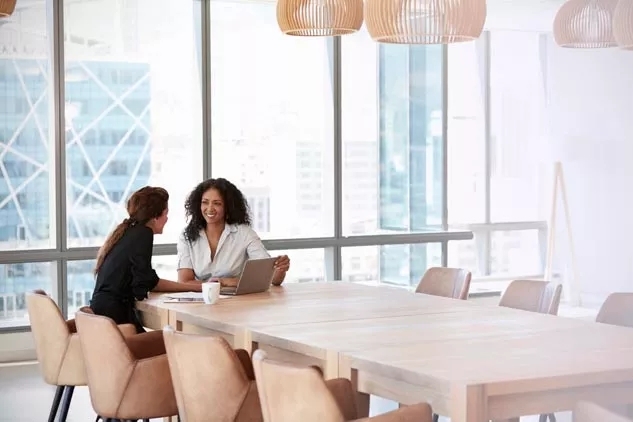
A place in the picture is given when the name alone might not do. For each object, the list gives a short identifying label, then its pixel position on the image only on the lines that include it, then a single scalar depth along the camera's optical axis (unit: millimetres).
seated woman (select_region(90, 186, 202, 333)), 8108
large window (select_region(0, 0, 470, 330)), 11965
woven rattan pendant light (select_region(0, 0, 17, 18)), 7877
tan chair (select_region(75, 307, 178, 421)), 6623
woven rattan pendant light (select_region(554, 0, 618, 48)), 9299
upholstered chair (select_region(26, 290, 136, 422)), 7452
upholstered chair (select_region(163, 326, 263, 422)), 5662
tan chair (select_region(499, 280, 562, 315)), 8071
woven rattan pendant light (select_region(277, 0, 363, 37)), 8659
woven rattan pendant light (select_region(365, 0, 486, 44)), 7525
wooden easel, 15964
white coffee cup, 7887
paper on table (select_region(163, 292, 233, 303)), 8124
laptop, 8402
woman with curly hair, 9252
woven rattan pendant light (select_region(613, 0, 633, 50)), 8286
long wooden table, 4912
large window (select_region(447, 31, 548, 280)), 16363
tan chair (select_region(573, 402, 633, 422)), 4169
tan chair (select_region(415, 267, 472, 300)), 9168
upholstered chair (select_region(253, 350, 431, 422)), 4694
